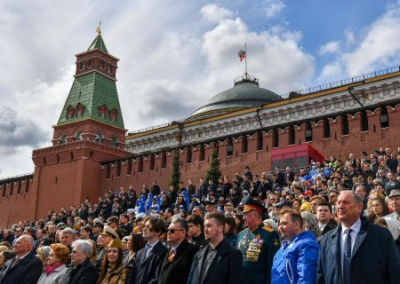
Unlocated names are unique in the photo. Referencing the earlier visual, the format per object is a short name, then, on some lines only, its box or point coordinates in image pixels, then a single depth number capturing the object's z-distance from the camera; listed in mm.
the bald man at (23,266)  7172
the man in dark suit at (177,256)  5695
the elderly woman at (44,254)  7685
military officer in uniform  5520
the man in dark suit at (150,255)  6081
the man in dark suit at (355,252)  4113
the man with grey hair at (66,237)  8219
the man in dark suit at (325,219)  6028
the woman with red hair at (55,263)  6773
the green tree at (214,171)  25625
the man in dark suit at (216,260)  5137
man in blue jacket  4656
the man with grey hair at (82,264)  6402
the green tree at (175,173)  27070
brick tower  33031
